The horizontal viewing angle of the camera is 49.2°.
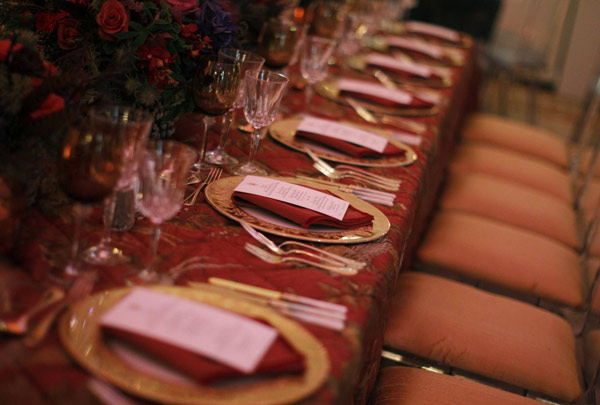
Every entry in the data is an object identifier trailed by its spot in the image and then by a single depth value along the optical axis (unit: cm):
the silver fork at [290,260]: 103
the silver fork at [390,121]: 200
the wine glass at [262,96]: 131
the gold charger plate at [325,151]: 158
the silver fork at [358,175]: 148
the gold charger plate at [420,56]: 318
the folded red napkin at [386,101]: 214
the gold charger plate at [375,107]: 212
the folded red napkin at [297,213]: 114
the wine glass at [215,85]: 126
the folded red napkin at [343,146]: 160
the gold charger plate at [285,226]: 112
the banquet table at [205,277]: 69
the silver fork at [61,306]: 73
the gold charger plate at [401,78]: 262
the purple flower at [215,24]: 136
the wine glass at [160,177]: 89
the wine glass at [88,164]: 83
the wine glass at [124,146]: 84
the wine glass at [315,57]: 180
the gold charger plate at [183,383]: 68
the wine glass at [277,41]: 173
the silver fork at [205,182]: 119
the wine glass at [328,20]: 239
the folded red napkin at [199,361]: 69
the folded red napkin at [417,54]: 320
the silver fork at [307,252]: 106
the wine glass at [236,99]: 133
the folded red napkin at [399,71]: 266
